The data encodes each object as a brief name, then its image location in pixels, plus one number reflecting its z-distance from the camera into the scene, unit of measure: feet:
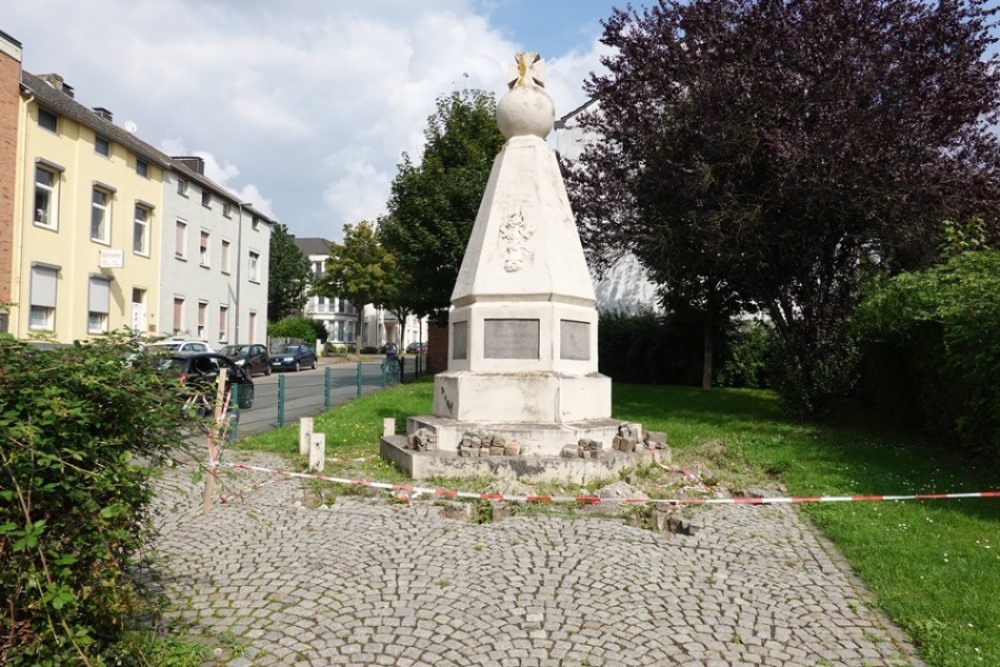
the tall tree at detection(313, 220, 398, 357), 156.97
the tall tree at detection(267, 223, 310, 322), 190.08
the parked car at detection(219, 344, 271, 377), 94.38
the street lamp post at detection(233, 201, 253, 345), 118.52
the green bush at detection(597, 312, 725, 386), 75.77
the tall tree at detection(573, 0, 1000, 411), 39.14
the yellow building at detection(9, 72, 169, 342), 69.77
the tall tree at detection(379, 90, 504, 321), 72.74
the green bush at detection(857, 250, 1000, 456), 27.35
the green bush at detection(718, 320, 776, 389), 72.18
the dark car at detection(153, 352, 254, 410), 51.29
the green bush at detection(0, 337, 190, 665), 7.90
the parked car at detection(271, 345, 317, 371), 109.81
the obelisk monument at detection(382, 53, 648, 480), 29.37
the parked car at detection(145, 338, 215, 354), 84.59
